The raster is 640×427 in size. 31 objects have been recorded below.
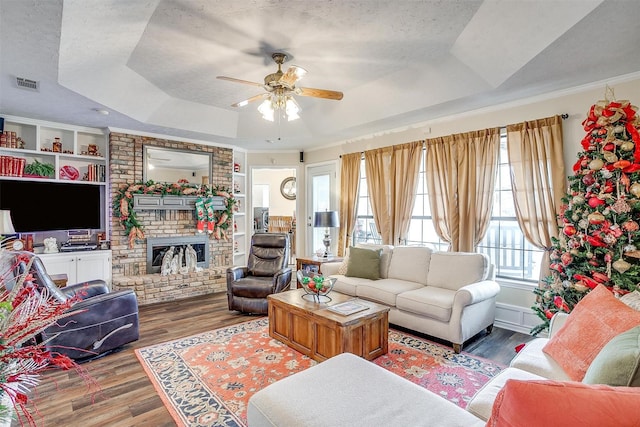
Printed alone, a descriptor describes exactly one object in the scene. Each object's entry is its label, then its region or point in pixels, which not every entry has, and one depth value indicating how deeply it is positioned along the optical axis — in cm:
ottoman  144
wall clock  906
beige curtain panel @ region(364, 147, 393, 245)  516
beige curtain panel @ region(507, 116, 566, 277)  351
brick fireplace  503
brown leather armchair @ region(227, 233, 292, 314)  430
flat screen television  436
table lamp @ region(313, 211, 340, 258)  545
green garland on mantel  504
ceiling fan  299
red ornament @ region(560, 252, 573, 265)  292
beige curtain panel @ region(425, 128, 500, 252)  406
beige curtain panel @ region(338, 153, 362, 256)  567
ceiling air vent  325
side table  518
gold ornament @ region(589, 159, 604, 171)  277
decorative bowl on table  329
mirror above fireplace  540
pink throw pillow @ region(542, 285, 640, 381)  168
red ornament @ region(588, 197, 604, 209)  276
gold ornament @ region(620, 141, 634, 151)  262
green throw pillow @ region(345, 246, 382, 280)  433
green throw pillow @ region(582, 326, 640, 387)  115
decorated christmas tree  260
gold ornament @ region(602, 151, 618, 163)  270
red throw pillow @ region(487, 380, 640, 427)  85
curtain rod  350
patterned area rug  238
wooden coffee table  281
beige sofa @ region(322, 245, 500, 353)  323
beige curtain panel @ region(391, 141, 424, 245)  481
